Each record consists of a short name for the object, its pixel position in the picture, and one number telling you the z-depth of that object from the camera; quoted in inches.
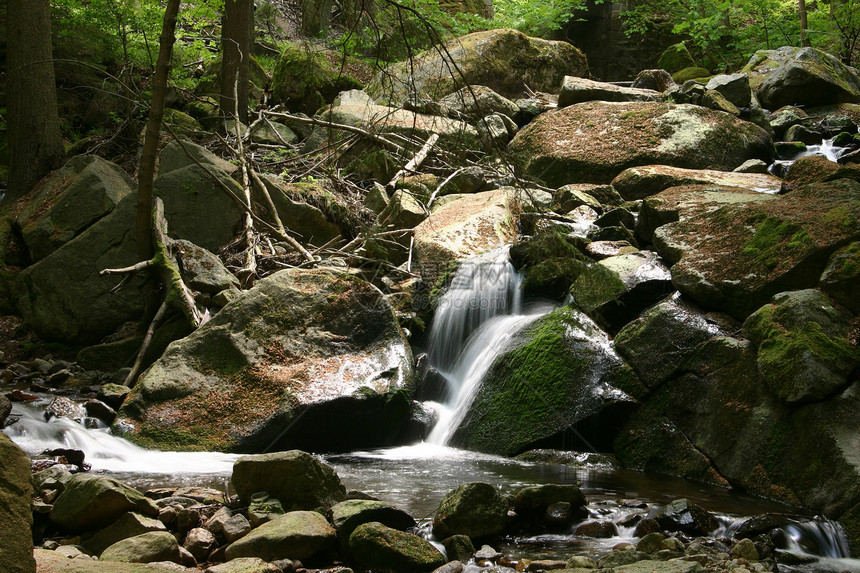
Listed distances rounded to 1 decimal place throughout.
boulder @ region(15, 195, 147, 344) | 327.9
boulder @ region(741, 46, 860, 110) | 526.9
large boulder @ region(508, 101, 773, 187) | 437.1
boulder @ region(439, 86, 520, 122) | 521.7
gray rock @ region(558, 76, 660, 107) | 540.4
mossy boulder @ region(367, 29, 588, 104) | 582.2
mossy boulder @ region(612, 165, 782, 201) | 364.5
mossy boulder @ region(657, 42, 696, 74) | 738.2
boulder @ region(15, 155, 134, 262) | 352.5
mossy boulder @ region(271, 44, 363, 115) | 579.8
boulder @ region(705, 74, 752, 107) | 510.0
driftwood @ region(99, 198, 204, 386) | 302.2
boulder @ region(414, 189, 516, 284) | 353.1
